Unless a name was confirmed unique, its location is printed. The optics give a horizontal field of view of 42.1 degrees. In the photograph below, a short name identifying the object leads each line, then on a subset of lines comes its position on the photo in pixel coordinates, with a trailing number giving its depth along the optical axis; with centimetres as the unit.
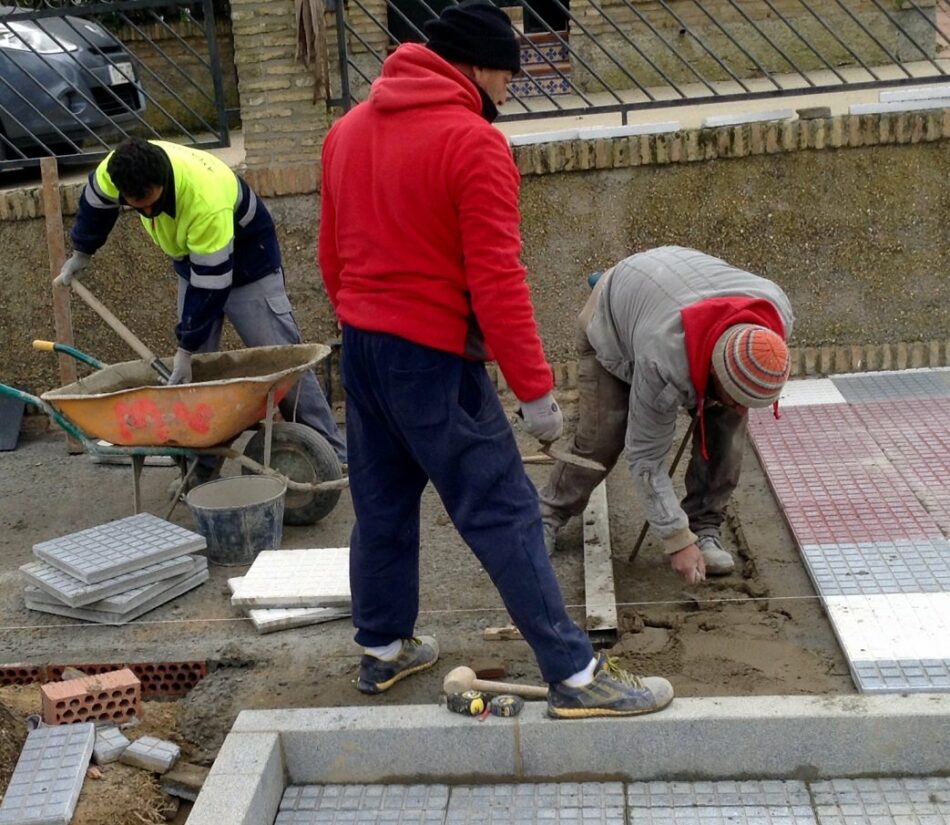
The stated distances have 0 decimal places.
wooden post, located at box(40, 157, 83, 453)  693
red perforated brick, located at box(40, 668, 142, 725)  401
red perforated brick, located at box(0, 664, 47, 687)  451
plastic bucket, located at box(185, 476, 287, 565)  529
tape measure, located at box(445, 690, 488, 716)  363
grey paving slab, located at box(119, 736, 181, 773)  382
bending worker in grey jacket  408
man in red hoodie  339
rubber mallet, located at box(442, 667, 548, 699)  367
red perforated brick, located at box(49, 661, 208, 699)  445
